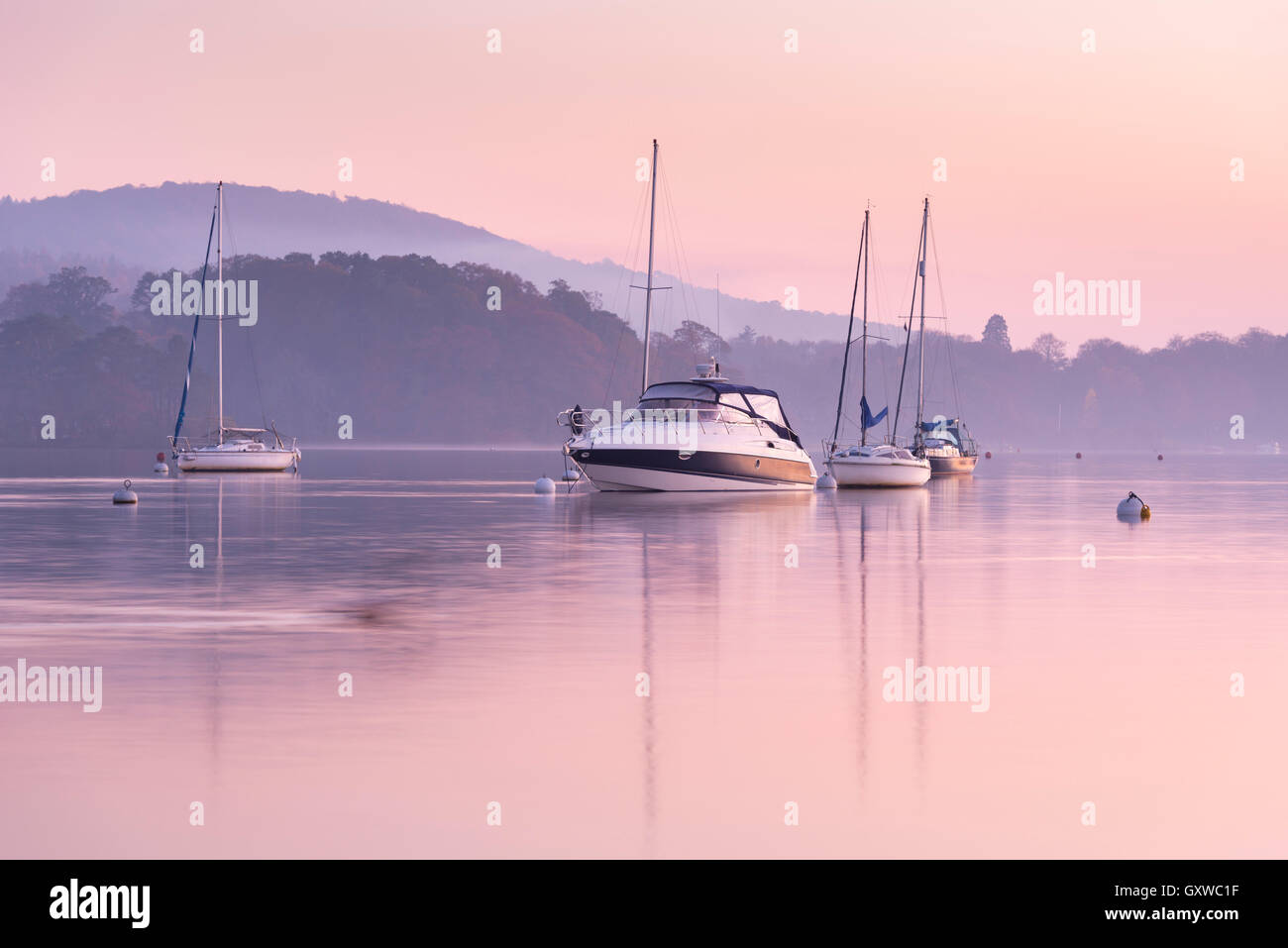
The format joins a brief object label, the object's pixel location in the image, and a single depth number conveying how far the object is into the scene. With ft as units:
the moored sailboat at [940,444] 302.45
